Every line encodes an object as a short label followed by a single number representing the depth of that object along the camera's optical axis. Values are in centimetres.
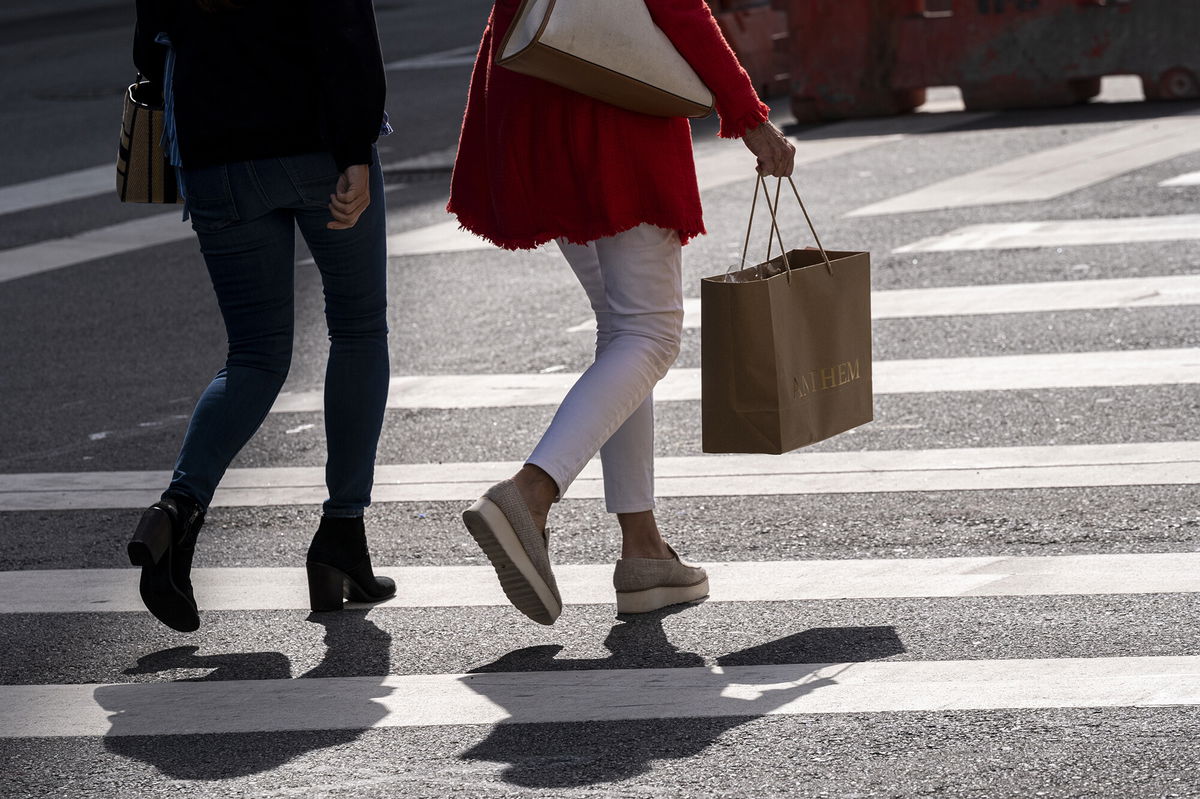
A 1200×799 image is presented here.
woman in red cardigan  757
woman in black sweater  777
